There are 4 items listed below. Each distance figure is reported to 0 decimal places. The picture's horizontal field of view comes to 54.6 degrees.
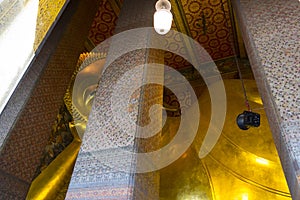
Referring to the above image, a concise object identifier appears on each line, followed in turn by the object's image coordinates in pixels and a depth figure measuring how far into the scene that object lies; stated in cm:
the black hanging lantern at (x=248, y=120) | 290
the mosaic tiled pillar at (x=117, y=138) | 224
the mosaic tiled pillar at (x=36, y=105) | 271
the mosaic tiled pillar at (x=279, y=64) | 201
